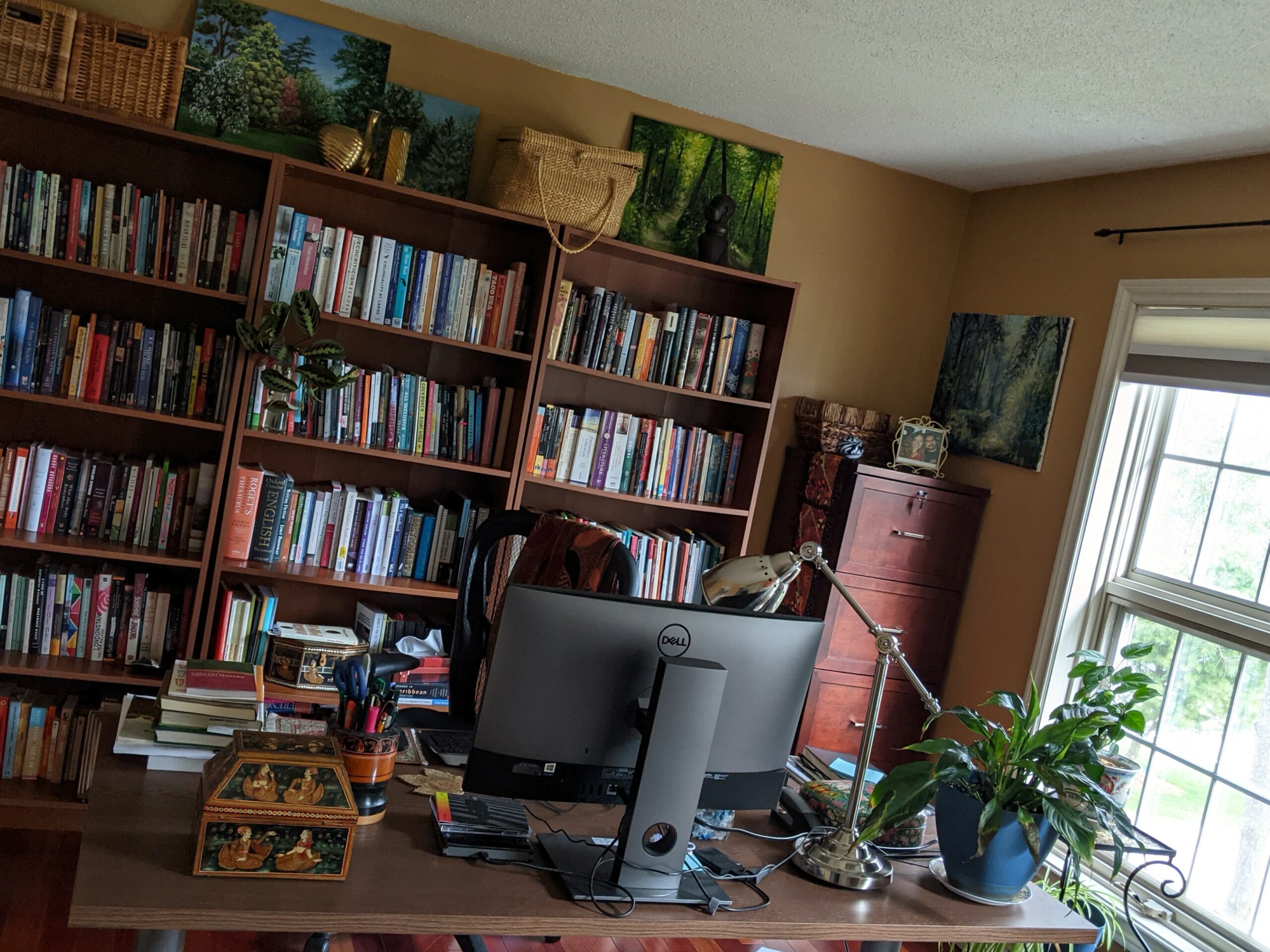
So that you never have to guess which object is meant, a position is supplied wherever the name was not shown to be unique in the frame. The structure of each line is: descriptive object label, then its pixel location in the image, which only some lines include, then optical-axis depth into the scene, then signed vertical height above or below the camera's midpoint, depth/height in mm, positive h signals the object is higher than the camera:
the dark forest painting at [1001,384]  3496 +307
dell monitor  1569 -486
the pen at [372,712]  1673 -580
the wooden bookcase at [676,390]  3607 +39
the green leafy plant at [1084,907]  2668 -1085
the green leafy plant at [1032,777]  1774 -530
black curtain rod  2852 +814
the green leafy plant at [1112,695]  1872 -374
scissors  1668 -533
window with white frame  2775 -357
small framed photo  3693 +30
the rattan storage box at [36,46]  2846 +640
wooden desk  1322 -743
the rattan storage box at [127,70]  2908 +642
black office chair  2309 -544
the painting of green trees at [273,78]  3156 +773
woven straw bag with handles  3246 +644
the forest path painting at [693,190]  3656 +792
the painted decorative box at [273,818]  1389 -654
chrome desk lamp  1775 -321
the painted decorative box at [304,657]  3119 -961
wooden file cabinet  3506 -464
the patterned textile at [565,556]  2328 -388
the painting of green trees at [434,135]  3359 +727
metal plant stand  2079 -844
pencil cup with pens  1643 -624
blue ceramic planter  1793 -661
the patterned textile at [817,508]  3553 -249
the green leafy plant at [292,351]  3016 -56
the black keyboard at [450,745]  1961 -732
